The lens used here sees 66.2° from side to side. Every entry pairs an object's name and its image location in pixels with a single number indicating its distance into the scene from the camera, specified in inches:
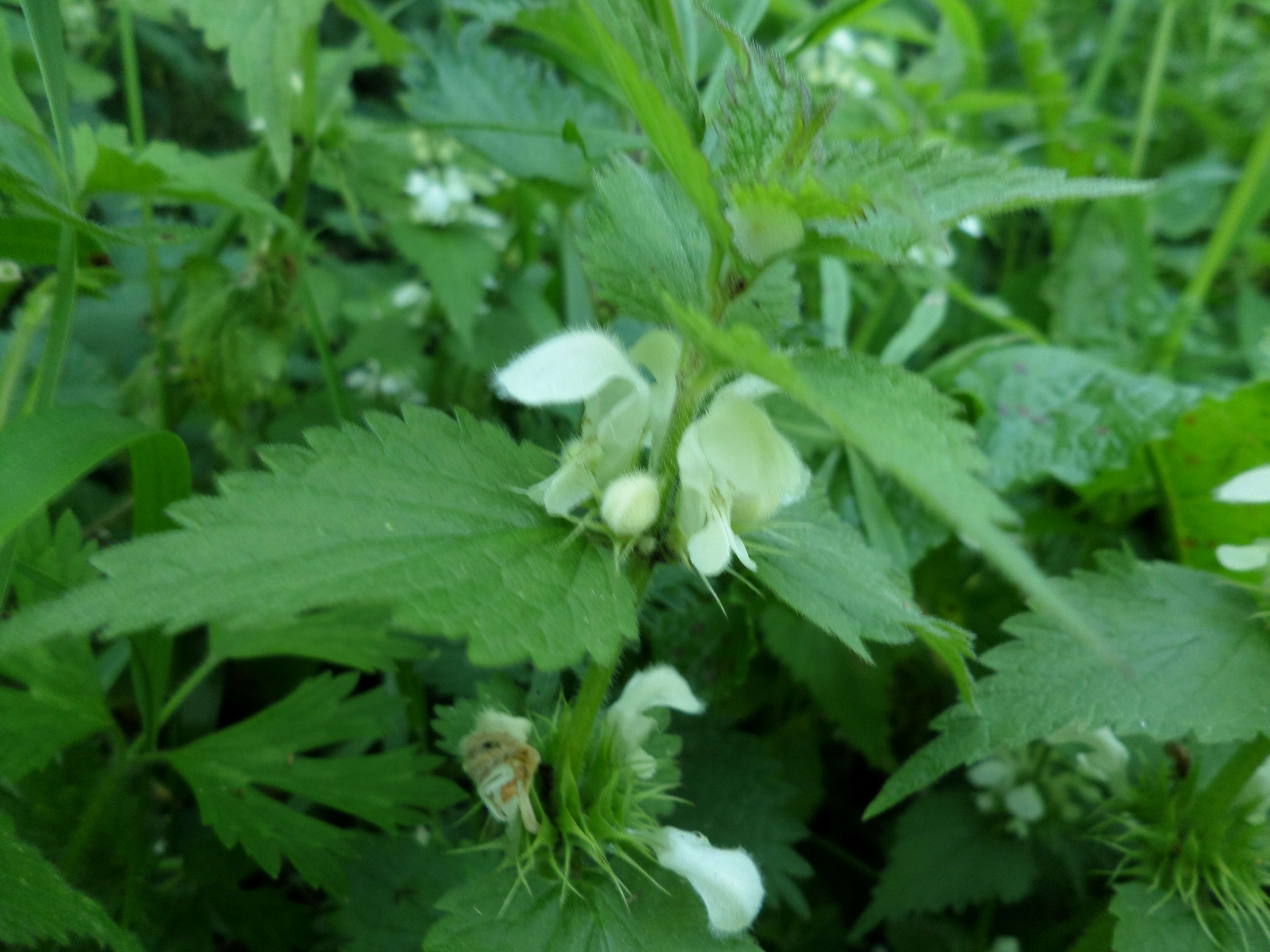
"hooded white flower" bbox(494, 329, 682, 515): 3.8
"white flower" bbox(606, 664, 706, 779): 4.7
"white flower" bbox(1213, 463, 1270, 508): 5.0
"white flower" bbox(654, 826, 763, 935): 4.2
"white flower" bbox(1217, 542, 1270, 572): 5.2
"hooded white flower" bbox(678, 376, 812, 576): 3.7
